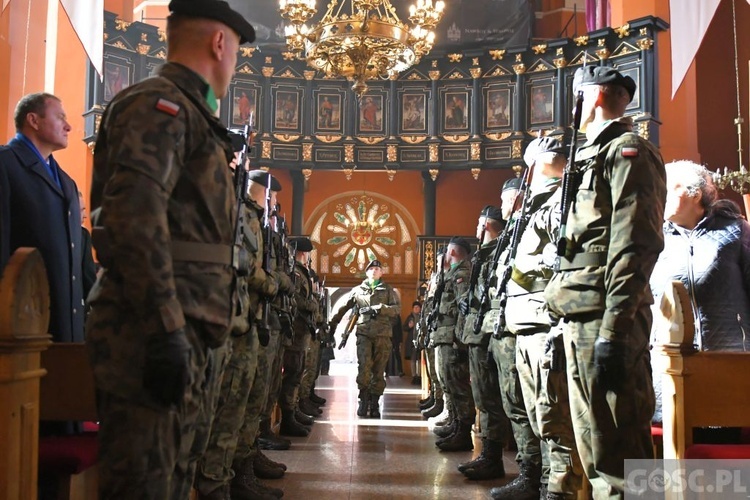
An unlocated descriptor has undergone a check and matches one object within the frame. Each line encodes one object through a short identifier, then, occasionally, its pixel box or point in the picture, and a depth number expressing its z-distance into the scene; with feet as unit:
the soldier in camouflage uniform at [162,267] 6.26
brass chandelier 30.50
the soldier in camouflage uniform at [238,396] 11.76
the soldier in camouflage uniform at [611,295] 8.80
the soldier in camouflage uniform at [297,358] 23.68
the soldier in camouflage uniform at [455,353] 21.20
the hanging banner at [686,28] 27.86
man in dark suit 10.52
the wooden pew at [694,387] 9.23
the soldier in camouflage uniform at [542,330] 11.53
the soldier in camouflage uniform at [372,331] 29.81
